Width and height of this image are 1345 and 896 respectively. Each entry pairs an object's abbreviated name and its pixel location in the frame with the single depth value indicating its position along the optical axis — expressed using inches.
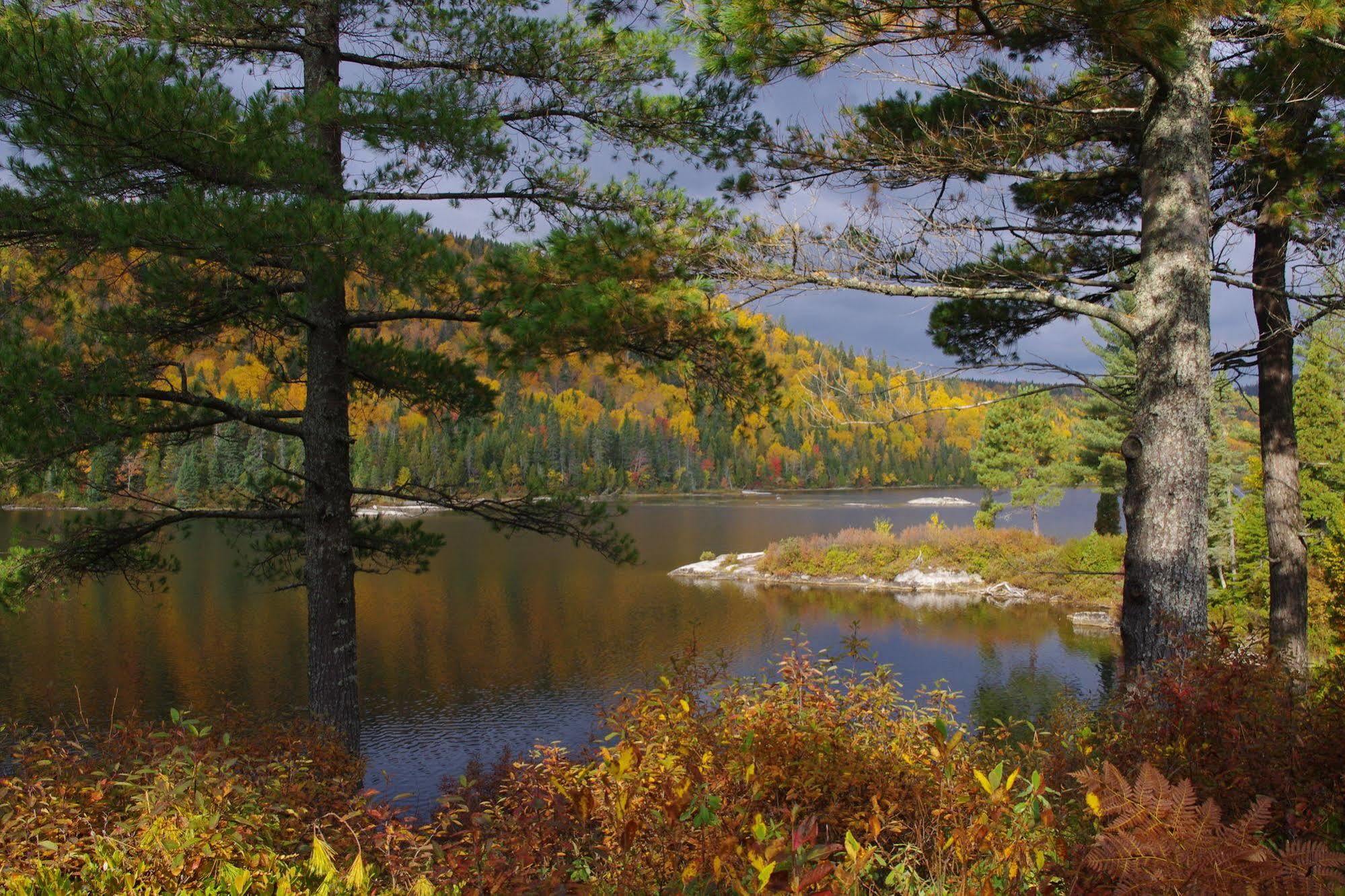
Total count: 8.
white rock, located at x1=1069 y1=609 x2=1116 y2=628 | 775.1
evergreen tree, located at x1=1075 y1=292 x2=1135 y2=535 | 945.5
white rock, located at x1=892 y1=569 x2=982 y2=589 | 982.4
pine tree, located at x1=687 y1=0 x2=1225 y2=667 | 166.7
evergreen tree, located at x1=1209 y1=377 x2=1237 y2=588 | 709.9
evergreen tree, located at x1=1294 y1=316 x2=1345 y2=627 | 689.6
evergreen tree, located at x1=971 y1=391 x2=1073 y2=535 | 1186.6
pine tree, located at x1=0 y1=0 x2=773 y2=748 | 169.9
